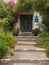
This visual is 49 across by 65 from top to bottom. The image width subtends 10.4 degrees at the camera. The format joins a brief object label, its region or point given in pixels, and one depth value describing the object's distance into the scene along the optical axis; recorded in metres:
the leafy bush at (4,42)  13.26
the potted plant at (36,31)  24.57
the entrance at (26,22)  27.64
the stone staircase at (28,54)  13.39
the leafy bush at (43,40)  18.35
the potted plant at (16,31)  24.91
